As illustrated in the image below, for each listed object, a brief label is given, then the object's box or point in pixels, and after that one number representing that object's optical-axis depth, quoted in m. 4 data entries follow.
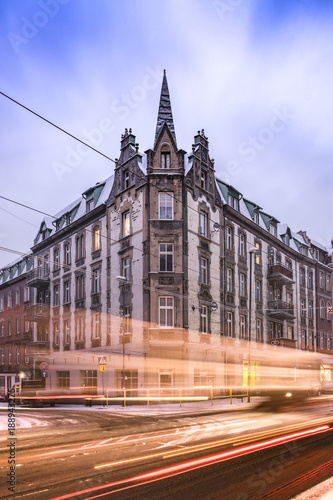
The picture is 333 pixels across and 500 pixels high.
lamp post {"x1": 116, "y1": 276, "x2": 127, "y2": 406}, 27.12
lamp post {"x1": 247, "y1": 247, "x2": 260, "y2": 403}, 27.76
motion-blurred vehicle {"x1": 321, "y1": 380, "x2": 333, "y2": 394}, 30.83
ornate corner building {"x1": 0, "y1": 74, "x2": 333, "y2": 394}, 29.00
